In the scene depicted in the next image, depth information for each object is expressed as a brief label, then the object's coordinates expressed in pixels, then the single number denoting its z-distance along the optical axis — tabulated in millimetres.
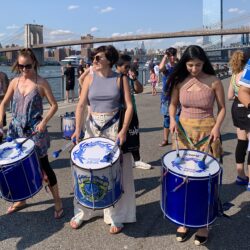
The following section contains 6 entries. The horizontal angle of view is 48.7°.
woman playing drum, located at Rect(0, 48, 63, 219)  2589
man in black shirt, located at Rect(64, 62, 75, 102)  10029
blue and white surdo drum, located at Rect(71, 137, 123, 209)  2065
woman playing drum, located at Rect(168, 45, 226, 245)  2344
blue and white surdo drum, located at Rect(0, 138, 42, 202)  2226
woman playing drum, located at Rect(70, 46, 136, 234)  2409
